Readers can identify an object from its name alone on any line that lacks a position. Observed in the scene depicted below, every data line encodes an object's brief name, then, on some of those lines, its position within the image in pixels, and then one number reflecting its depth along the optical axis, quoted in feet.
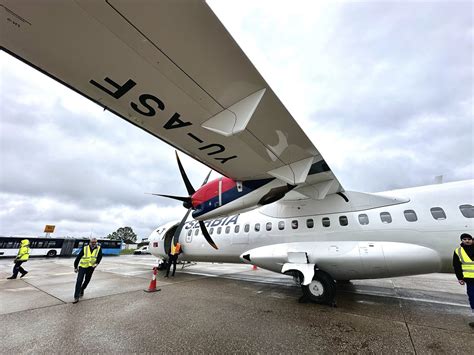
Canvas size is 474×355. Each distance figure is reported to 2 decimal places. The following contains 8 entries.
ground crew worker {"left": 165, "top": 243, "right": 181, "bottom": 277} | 31.47
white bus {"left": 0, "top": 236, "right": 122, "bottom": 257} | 72.84
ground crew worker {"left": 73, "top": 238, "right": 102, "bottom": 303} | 18.17
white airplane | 6.07
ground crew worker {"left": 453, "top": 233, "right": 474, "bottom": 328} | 12.85
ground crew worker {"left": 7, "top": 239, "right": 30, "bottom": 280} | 28.54
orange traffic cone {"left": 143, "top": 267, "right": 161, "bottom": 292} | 20.56
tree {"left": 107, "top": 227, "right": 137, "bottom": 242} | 281.33
